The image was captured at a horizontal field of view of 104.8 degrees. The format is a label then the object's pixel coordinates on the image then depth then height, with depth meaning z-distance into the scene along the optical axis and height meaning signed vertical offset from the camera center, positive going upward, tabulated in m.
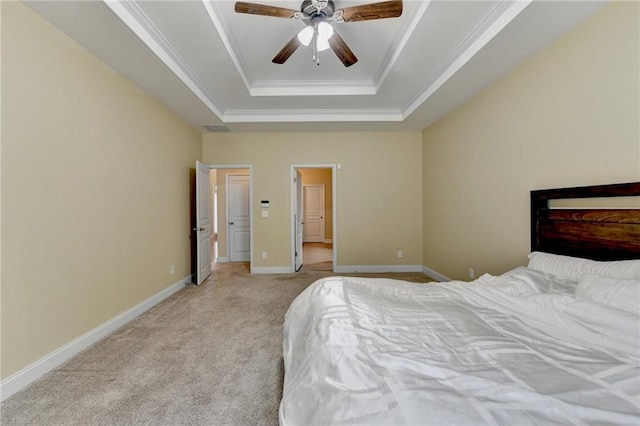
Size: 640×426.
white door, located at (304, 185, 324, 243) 8.81 -0.27
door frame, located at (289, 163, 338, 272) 4.55 +0.14
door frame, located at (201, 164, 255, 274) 4.52 +0.70
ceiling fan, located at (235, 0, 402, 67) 1.85 +1.50
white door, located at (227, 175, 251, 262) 5.61 -0.20
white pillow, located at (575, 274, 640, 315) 1.12 -0.42
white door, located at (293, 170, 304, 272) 4.72 -0.21
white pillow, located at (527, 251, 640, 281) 1.38 -0.39
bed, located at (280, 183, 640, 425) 0.74 -0.59
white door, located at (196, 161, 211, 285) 3.95 -0.25
